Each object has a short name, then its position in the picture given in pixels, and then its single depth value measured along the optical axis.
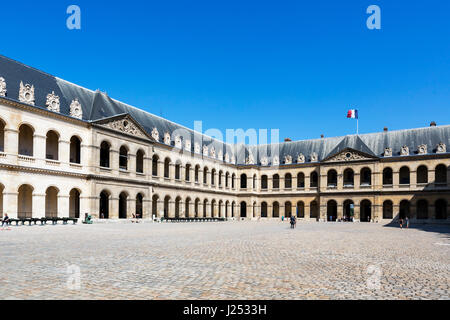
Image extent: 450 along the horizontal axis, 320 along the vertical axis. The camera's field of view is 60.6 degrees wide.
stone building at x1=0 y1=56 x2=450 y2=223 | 36.66
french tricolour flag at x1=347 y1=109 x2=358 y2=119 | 65.94
